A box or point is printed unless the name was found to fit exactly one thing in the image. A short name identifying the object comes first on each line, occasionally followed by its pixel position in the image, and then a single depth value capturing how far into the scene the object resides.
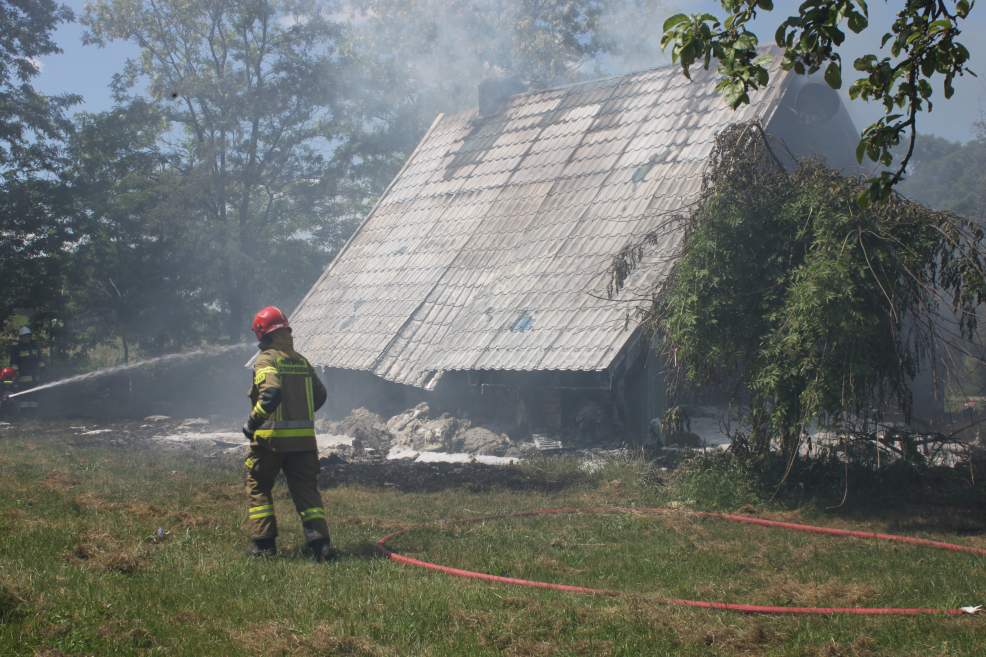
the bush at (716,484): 9.79
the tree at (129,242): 30.62
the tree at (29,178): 27.50
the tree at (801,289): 8.77
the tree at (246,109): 35.44
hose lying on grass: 5.38
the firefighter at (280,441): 7.08
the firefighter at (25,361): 23.50
